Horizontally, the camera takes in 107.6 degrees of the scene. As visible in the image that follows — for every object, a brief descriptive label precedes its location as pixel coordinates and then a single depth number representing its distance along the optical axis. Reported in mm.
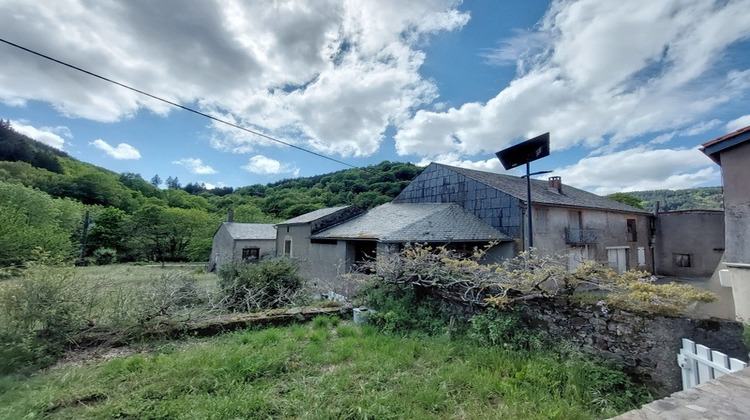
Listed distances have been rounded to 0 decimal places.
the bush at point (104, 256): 31031
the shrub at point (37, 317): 4379
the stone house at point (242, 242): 23062
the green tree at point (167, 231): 34375
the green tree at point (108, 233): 33281
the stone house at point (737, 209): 5480
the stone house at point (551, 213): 12827
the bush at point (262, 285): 8547
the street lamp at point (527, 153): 8469
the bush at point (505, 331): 4773
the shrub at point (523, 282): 3896
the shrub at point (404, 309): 6145
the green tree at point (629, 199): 30489
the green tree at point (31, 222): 11680
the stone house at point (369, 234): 11300
